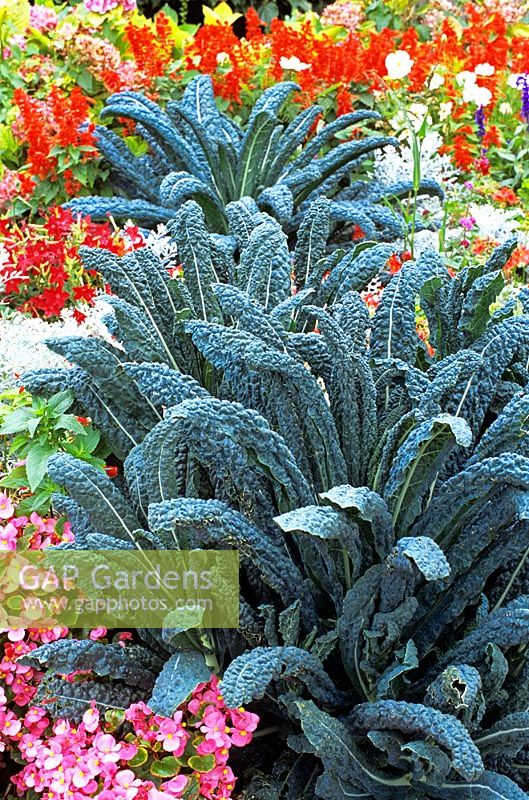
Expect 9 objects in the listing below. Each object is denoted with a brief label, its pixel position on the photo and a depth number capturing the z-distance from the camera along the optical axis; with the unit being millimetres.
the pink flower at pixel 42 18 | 3809
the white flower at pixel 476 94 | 3615
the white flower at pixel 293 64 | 3766
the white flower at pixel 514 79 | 3896
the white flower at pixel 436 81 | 3783
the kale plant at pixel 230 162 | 3242
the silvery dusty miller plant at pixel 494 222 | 3387
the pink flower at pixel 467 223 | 3451
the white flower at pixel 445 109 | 3888
